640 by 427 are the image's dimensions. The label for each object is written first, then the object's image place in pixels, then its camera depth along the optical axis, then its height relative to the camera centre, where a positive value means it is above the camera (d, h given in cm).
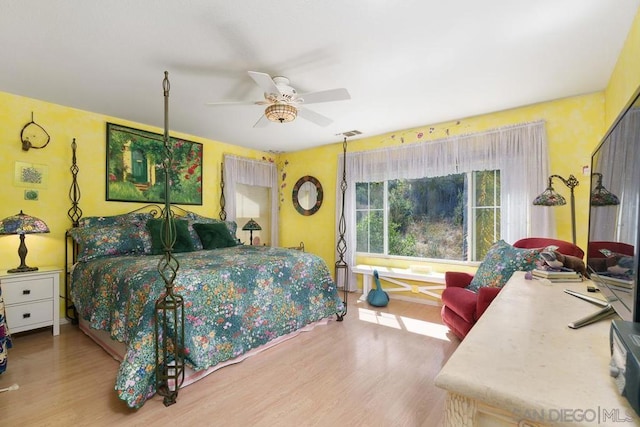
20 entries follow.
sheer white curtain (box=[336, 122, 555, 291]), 320 +65
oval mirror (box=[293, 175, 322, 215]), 524 +33
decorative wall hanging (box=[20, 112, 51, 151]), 307 +81
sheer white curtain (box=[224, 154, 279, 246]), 486 +62
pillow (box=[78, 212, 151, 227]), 333 -10
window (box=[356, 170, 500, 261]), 371 -3
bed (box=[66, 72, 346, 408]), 191 -68
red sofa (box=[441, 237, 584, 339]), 215 -69
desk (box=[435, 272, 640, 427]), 56 -37
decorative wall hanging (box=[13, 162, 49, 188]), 304 +39
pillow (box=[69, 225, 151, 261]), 301 -31
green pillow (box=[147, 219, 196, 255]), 337 -30
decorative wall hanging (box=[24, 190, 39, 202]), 309 +17
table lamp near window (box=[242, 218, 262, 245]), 467 -22
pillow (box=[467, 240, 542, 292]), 230 -41
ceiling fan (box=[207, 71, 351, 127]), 232 +96
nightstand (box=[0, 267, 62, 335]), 265 -83
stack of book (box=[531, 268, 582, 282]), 174 -37
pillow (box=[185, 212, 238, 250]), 376 -15
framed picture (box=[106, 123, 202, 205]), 371 +61
